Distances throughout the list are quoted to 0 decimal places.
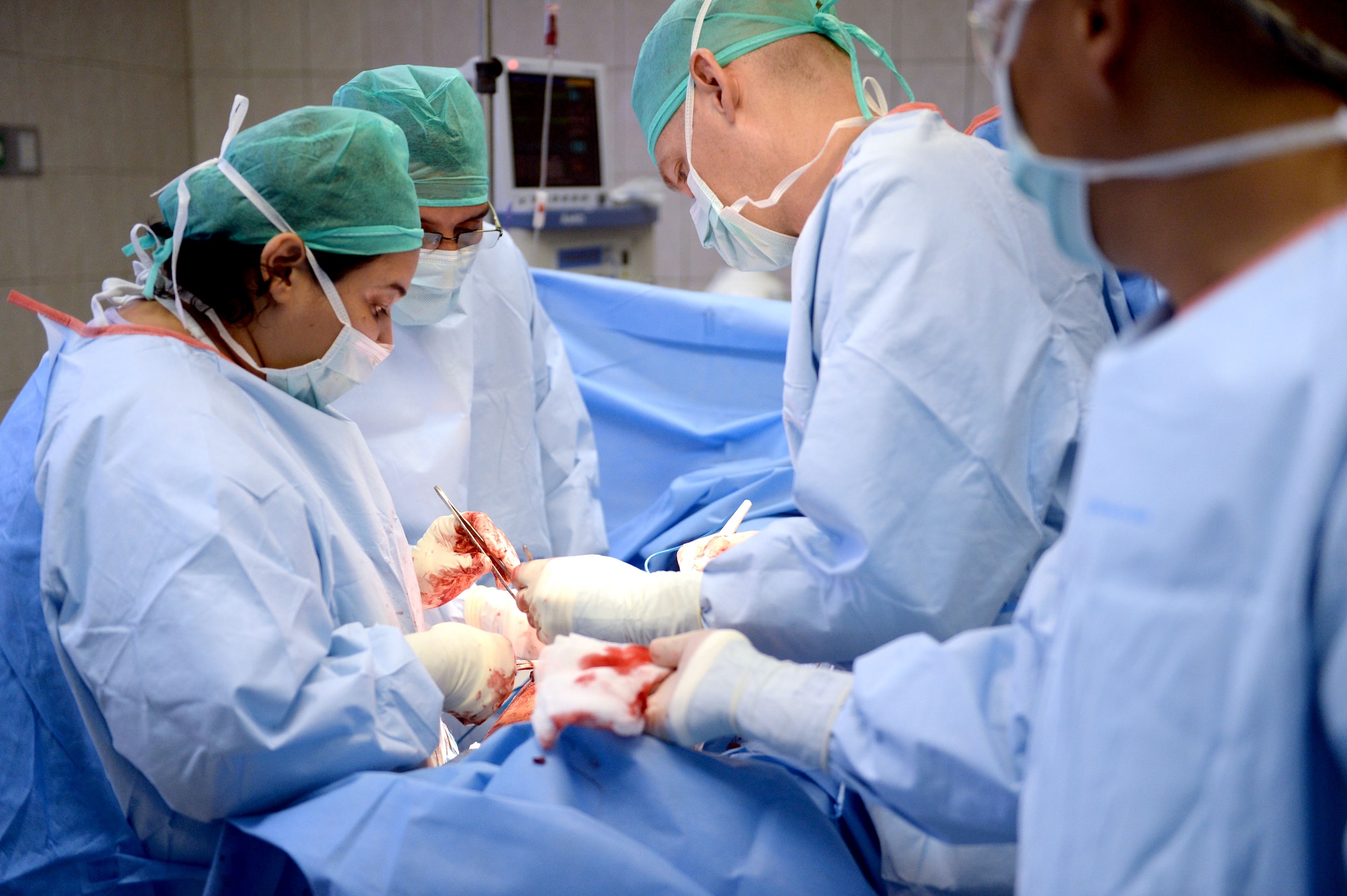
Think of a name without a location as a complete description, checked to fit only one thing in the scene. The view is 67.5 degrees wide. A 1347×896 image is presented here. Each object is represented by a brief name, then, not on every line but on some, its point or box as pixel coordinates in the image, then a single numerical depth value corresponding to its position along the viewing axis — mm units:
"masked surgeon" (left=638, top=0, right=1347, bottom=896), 571
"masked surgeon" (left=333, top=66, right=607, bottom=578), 2037
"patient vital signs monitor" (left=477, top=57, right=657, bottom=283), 2988
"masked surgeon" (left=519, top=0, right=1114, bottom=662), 1140
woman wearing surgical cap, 1052
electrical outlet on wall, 4148
